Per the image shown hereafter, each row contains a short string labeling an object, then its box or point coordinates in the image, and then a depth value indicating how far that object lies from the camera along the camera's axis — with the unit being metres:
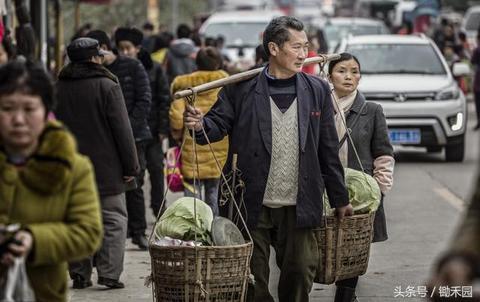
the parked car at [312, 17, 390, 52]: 30.89
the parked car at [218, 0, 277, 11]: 58.34
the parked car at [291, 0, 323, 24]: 77.06
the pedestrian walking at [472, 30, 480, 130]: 24.00
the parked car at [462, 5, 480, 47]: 40.38
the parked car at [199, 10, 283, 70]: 27.00
